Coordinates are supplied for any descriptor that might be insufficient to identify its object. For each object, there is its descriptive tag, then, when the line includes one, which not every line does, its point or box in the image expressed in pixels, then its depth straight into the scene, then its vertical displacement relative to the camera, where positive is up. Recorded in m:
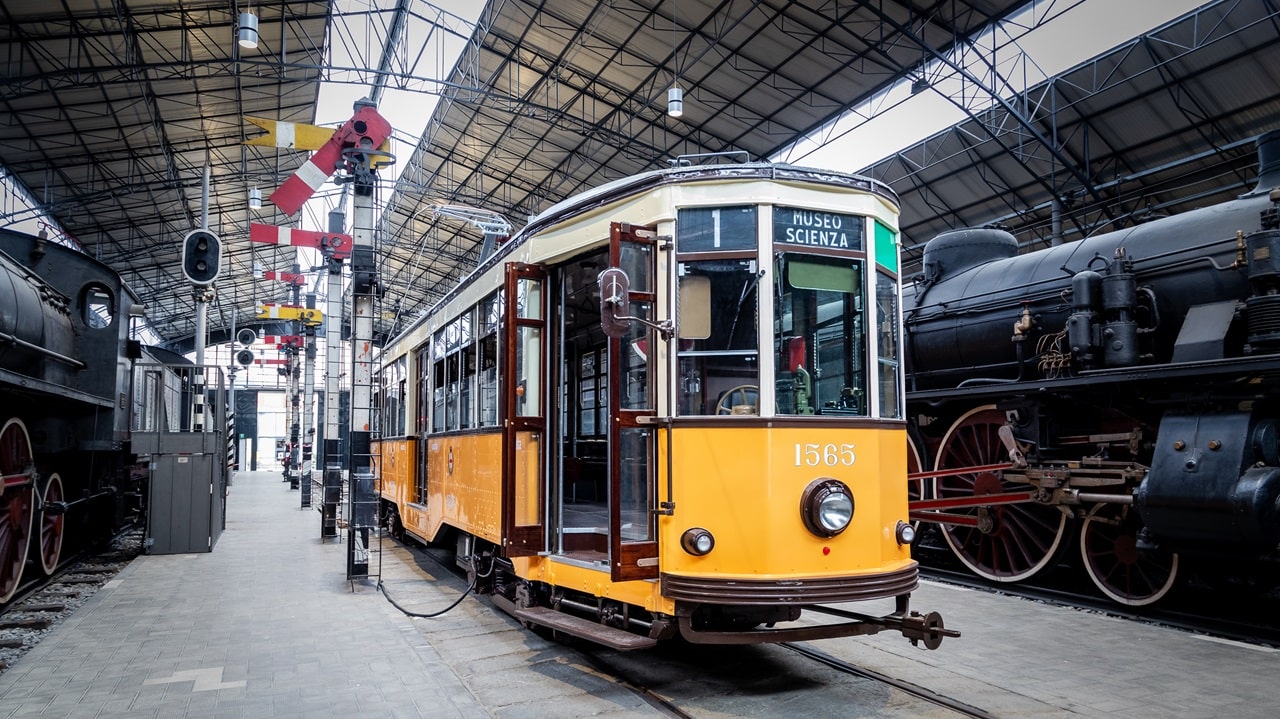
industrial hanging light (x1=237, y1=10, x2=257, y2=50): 15.00 +7.07
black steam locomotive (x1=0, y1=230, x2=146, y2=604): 7.90 +0.29
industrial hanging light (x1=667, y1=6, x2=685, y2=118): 16.53 +6.36
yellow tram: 4.69 +0.03
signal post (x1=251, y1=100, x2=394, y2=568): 9.54 +2.21
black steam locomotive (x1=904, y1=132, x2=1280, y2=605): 6.10 +0.19
